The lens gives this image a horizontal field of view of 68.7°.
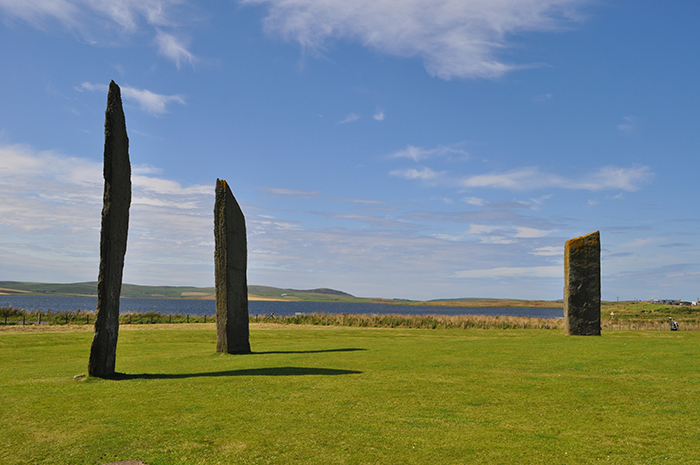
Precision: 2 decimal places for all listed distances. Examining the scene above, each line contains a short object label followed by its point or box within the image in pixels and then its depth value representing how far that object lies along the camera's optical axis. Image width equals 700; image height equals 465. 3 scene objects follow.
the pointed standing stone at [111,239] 11.85
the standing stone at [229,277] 17.91
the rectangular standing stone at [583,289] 22.77
